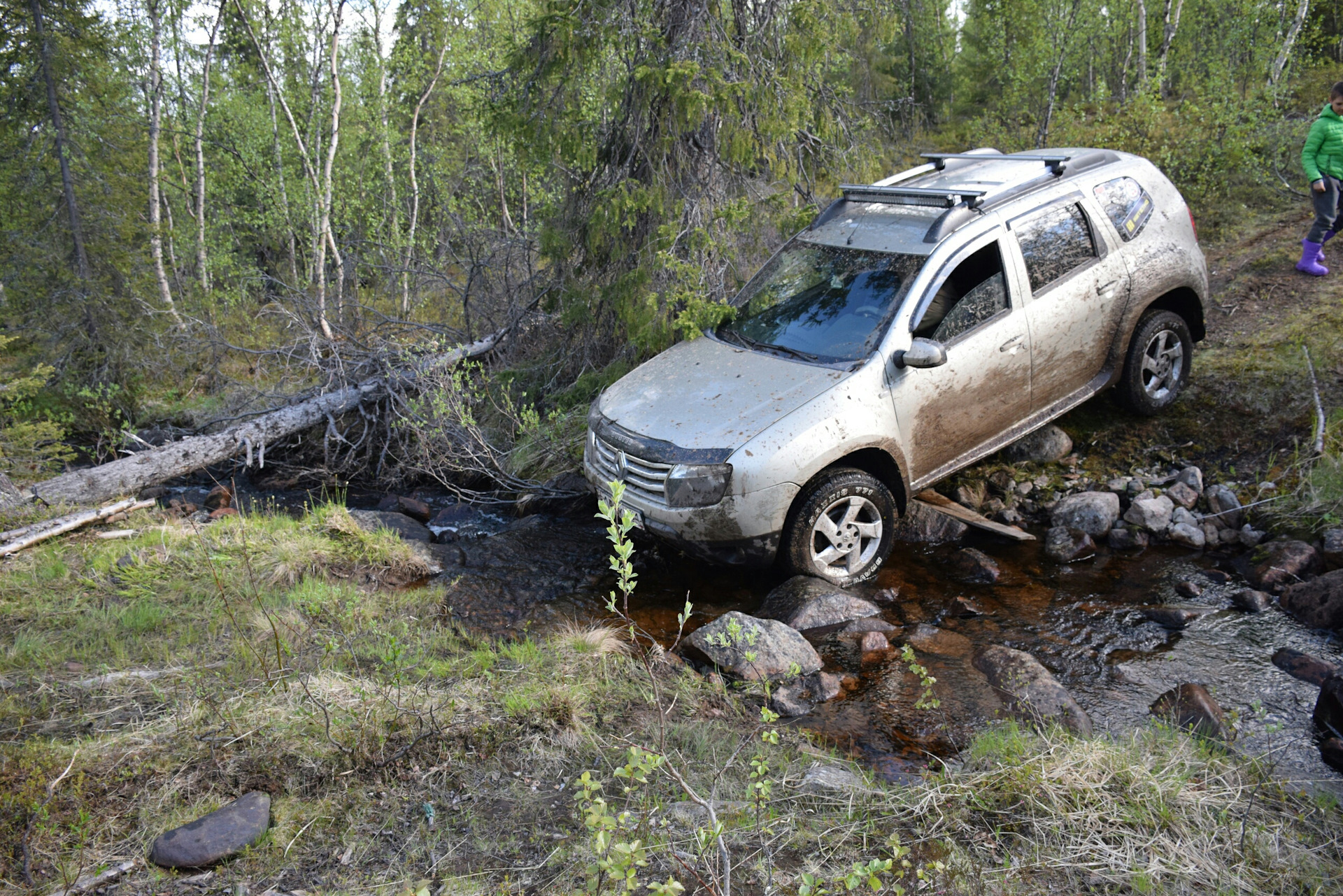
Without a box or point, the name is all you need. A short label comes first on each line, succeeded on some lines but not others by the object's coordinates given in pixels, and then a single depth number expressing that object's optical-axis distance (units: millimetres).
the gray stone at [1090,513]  5758
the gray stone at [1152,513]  5664
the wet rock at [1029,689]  3900
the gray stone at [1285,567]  4918
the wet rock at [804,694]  4195
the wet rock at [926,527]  6043
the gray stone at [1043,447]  6477
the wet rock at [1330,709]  3693
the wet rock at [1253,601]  4777
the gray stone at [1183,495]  5785
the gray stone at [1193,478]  5886
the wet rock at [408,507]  7352
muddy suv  4828
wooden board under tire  5711
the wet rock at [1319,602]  4480
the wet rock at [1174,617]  4742
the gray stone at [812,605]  4883
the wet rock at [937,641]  4711
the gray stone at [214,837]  2879
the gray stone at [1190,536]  5539
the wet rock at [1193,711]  3691
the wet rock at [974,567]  5488
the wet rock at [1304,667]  4094
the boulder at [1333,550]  4938
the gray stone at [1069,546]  5629
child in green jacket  7473
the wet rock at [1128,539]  5652
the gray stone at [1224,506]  5562
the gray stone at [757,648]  4371
